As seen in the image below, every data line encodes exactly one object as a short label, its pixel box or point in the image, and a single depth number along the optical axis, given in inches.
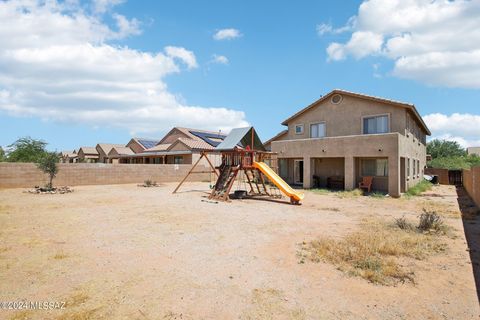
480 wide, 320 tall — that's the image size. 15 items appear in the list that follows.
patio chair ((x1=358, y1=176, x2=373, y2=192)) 752.2
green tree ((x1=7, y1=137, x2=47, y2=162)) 1408.7
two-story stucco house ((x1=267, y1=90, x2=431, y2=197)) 723.4
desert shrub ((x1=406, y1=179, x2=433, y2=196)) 726.7
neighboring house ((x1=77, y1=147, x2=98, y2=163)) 2345.0
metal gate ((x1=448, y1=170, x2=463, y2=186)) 1126.4
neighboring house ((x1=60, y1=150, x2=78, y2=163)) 2437.9
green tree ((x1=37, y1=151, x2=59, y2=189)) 759.7
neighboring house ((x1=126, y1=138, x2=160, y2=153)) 1859.5
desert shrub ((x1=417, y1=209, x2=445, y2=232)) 335.3
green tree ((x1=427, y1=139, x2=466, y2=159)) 2329.0
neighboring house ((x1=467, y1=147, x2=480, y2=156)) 2619.1
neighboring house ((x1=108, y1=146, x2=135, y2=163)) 1889.4
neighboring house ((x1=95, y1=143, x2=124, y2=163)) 2176.8
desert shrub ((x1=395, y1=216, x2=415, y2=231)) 341.5
